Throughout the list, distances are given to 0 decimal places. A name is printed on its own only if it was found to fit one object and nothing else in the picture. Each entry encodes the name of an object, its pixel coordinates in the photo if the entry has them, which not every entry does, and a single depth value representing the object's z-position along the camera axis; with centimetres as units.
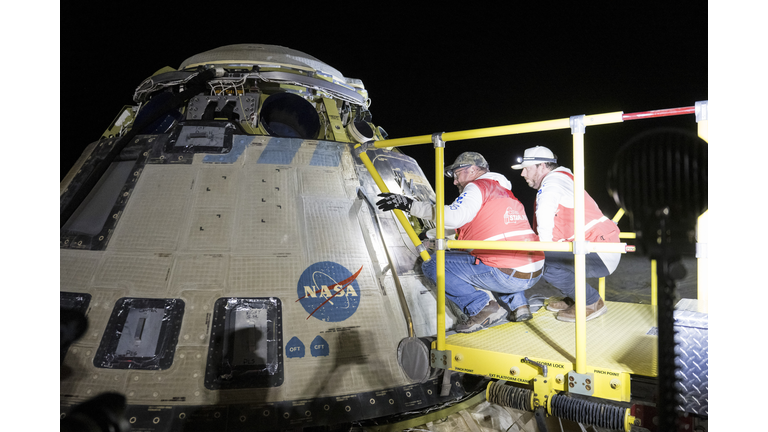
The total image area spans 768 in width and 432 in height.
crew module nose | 279
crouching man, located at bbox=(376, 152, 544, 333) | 315
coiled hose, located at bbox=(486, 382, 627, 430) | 224
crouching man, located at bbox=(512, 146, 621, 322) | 302
